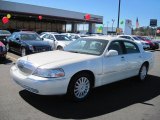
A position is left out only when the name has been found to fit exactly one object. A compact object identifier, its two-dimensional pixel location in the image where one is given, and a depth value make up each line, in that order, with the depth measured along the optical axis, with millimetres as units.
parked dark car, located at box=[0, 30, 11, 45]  10078
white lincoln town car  3131
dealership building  23483
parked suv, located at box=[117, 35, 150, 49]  15172
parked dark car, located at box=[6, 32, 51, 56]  7596
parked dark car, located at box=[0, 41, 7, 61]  6741
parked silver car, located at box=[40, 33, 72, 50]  9306
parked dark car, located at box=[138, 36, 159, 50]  15843
